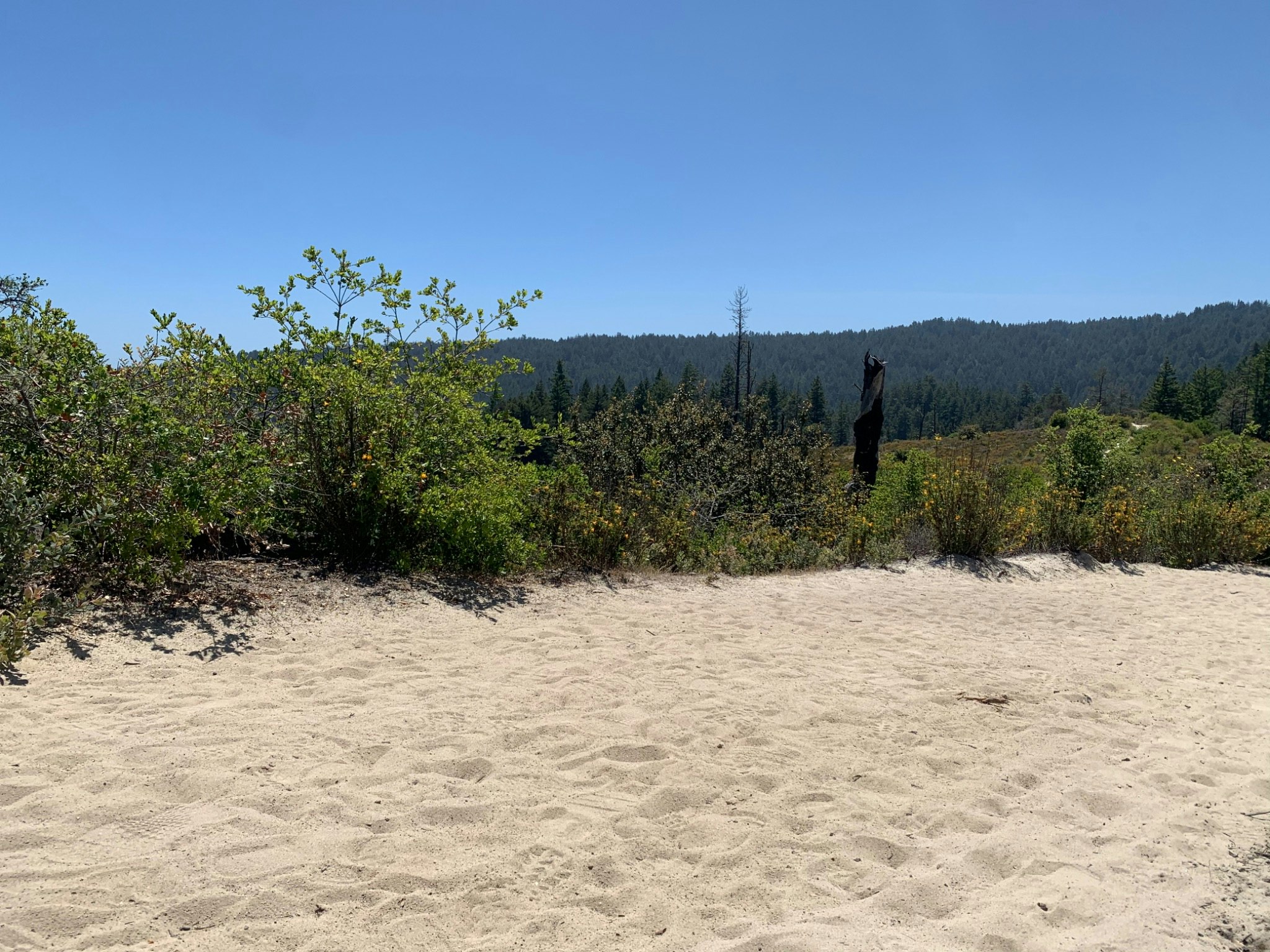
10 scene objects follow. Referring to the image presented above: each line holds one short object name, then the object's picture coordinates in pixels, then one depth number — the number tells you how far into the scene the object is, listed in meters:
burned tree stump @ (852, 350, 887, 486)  12.44
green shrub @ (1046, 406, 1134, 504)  11.85
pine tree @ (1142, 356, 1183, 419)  77.19
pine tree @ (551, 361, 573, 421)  76.66
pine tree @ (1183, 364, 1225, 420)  74.81
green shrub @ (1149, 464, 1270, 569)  9.78
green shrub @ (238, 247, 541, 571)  6.26
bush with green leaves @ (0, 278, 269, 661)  4.81
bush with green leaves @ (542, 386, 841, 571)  8.01
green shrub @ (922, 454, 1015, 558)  8.85
